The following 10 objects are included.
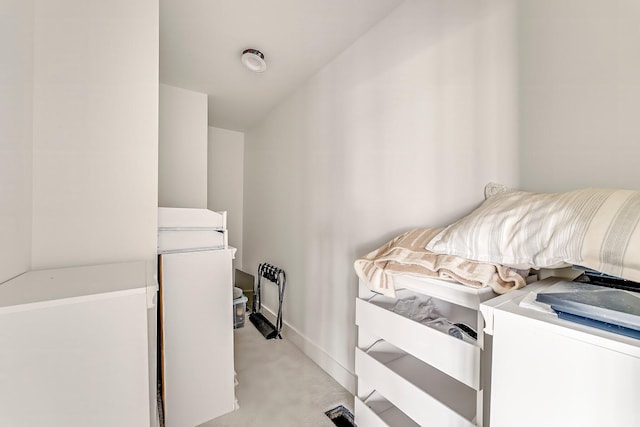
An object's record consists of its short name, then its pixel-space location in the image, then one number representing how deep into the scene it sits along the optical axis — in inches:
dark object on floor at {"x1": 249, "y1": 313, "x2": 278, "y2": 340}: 98.0
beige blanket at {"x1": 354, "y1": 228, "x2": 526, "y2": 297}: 31.2
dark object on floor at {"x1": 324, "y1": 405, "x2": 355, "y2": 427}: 58.8
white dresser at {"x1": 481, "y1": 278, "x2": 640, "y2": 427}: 17.0
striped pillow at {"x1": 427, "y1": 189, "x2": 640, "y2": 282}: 20.1
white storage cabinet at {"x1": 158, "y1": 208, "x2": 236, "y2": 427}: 55.5
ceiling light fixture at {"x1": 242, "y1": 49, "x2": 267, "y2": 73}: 71.8
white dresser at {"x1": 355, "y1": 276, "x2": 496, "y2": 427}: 32.0
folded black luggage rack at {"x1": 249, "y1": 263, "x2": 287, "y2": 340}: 100.4
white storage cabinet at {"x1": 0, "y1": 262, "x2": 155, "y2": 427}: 24.3
